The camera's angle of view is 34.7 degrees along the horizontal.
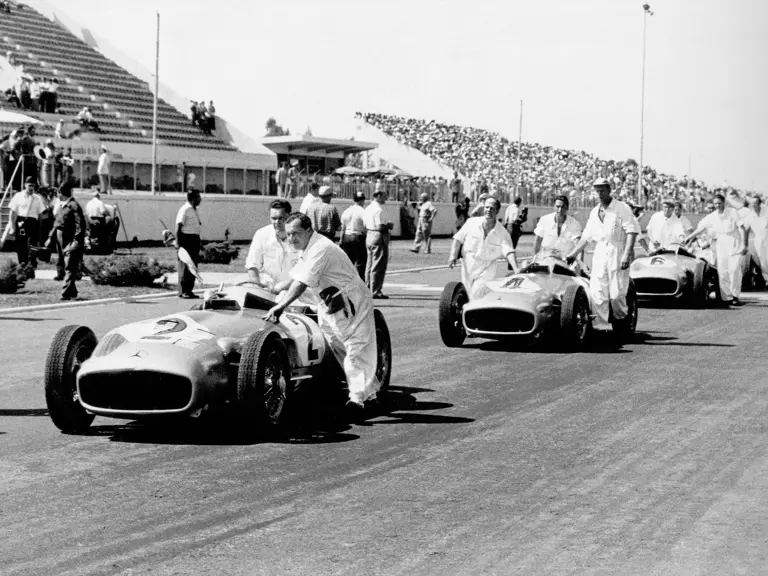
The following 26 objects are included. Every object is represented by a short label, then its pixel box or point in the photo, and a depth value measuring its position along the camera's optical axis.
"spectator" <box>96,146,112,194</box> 33.94
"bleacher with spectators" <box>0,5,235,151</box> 43.53
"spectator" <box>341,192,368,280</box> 19.39
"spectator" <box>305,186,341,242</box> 18.73
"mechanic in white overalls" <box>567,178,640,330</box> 14.15
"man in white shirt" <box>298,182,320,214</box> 19.06
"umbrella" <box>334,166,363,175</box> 53.59
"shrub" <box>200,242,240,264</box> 27.47
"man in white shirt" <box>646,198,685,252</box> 21.13
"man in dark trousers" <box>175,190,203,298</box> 19.08
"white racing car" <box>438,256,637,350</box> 13.12
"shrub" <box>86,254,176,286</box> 21.48
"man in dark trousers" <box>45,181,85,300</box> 18.59
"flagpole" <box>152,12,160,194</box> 35.19
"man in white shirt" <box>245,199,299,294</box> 11.45
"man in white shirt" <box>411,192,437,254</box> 36.94
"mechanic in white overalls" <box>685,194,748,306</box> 20.22
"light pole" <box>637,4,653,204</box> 58.62
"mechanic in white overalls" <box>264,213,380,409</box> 9.09
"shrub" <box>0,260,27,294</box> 19.64
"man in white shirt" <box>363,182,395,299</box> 20.16
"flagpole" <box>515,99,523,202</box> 57.12
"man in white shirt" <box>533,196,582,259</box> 15.05
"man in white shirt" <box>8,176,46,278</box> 22.88
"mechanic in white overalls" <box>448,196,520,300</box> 14.26
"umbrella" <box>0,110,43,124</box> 27.60
